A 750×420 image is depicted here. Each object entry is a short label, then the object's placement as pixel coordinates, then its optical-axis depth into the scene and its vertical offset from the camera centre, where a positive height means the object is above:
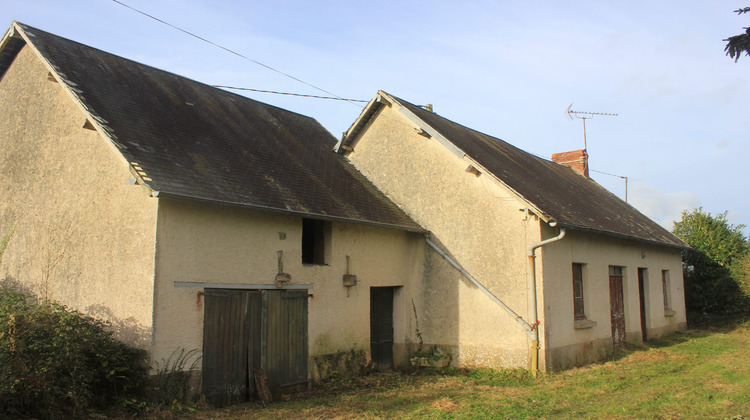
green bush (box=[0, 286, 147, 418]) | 6.92 -1.08
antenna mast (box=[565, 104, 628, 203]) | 31.31 +4.80
